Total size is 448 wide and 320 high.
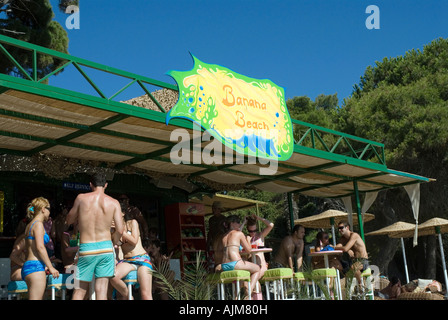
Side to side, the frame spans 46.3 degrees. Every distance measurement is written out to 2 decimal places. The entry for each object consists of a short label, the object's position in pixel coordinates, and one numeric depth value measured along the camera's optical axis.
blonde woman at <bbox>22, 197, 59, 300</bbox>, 5.57
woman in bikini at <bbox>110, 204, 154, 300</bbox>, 6.07
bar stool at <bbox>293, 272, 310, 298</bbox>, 9.03
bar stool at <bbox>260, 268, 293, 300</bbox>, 8.16
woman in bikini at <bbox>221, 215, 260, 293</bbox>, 7.64
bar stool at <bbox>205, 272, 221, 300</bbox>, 7.54
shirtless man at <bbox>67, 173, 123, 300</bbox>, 5.24
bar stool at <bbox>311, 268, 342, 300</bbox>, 8.67
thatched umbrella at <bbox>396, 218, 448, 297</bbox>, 15.68
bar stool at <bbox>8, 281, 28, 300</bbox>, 6.15
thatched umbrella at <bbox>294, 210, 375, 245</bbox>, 16.25
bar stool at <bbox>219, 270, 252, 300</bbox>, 7.27
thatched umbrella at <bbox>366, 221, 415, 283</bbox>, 16.34
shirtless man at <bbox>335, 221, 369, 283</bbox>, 9.91
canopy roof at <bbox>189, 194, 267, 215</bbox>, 16.25
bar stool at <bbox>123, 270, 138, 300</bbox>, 6.13
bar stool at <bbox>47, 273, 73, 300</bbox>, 6.22
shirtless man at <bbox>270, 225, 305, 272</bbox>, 9.56
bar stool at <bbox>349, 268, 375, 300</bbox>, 9.71
